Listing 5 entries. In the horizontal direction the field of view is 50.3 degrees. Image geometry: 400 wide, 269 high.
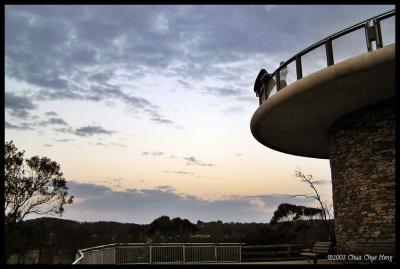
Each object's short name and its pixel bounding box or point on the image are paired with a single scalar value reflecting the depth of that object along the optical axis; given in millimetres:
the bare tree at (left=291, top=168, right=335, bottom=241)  25938
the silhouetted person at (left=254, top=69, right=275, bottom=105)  14170
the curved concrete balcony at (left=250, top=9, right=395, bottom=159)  10258
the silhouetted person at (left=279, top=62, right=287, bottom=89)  12898
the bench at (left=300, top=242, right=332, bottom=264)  14235
